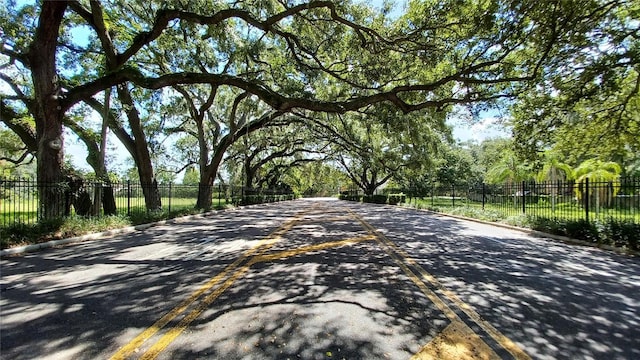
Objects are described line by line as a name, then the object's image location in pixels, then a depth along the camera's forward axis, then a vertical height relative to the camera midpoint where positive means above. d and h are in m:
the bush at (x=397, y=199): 35.53 -1.83
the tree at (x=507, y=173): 35.41 +0.70
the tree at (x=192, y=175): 46.22 +1.14
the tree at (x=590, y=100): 11.15 +3.09
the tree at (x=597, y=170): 25.14 +0.78
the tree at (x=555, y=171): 31.00 +0.82
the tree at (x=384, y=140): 18.55 +3.16
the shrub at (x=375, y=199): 39.21 -2.12
